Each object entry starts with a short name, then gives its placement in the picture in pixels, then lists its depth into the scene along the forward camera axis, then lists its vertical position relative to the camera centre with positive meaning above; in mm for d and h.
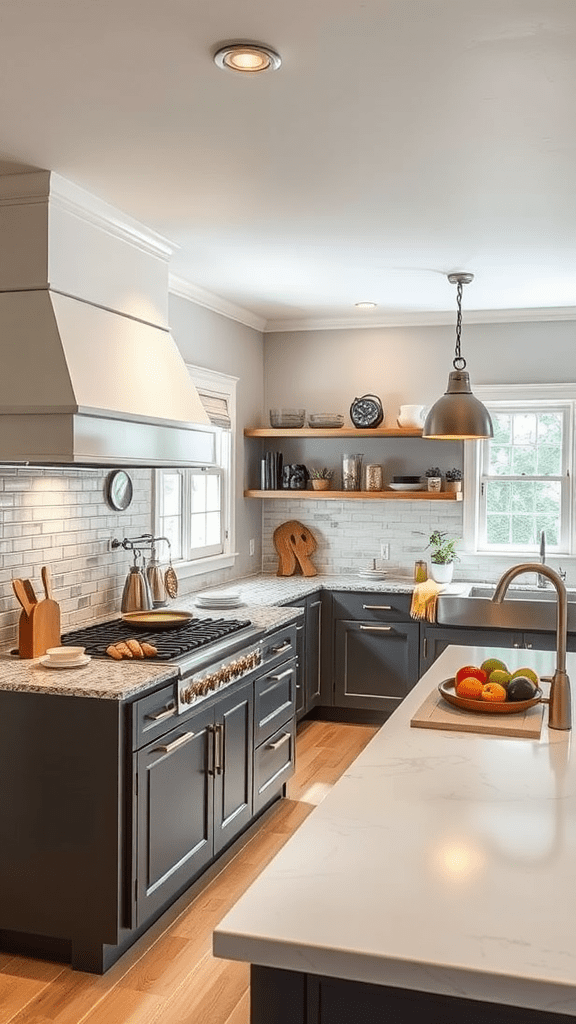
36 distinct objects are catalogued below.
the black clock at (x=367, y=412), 6211 +538
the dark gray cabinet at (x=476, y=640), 5395 -848
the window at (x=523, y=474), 6102 +135
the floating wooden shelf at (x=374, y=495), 6051 -11
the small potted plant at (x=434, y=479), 6129 +98
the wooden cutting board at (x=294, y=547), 6480 -377
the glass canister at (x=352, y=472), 6316 +144
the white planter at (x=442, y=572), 5977 -495
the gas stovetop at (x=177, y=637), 3537 -588
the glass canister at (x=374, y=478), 6281 +104
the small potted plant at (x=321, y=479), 6359 +97
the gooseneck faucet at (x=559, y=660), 2396 -426
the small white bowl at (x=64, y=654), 3262 -566
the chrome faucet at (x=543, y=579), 5905 -531
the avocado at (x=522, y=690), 2602 -540
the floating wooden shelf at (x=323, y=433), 6116 +400
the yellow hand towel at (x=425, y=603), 5562 -644
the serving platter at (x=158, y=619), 3973 -547
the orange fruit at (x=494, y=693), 2596 -548
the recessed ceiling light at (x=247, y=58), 2344 +1103
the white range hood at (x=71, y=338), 3250 +563
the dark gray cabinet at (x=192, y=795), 3146 -1130
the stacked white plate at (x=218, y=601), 4730 -547
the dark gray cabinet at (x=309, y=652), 5637 -969
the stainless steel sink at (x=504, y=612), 5344 -680
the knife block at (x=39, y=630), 3410 -508
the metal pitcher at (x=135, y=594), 4371 -475
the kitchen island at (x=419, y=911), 1293 -637
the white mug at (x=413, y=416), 6098 +504
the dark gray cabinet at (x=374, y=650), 5766 -971
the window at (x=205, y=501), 5242 -51
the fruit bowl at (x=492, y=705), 2564 -577
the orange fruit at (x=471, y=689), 2627 -543
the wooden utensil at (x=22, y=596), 3418 -383
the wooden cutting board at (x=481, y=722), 2451 -607
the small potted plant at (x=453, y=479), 6152 +100
